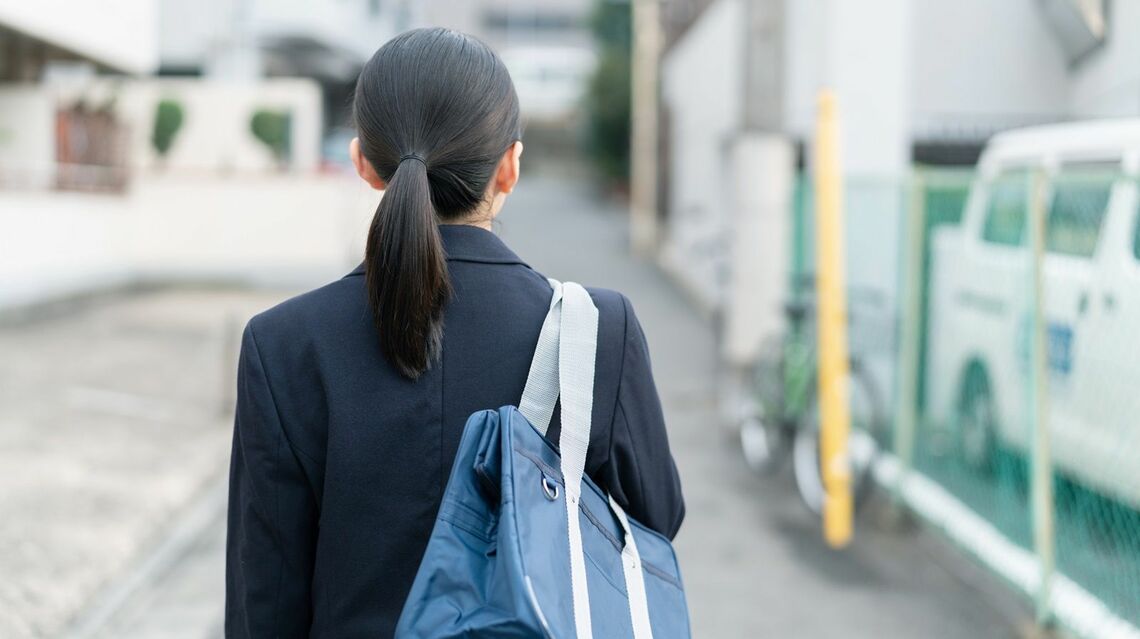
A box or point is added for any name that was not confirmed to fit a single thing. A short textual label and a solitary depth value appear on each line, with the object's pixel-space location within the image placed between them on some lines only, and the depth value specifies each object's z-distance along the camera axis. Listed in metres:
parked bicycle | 5.94
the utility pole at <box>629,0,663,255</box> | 19.77
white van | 3.98
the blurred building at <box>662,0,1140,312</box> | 6.16
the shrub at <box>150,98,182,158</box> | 15.60
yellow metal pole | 5.61
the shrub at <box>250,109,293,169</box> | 16.03
